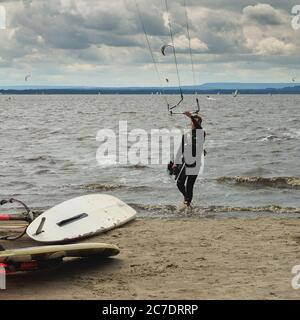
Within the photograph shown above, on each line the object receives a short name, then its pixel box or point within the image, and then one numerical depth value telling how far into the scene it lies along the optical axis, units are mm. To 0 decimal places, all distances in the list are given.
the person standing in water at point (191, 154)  11898
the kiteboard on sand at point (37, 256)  6773
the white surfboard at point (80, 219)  9070
